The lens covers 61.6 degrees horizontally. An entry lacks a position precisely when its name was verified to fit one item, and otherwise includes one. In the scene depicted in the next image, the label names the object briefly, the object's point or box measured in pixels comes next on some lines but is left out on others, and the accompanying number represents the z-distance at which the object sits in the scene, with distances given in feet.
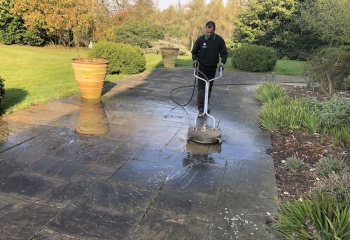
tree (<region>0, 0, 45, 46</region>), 55.88
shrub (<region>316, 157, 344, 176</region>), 9.89
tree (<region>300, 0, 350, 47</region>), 54.08
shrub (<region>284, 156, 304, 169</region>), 10.50
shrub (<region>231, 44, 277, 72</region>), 41.19
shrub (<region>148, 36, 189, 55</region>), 58.59
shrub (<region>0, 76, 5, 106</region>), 14.76
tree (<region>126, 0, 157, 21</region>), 73.62
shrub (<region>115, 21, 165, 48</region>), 55.62
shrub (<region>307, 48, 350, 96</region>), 21.83
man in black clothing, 15.88
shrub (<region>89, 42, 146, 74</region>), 29.49
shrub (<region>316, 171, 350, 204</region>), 7.73
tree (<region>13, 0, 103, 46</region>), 52.44
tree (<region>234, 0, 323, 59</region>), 68.90
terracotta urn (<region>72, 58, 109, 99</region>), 18.63
